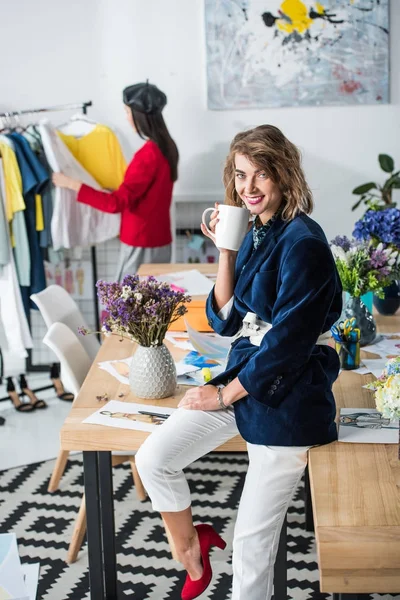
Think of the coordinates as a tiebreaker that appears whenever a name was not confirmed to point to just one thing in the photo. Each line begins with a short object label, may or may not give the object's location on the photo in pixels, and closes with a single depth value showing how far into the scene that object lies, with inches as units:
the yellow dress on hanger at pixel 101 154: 174.6
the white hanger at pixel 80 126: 175.9
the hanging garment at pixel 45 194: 166.7
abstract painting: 180.4
